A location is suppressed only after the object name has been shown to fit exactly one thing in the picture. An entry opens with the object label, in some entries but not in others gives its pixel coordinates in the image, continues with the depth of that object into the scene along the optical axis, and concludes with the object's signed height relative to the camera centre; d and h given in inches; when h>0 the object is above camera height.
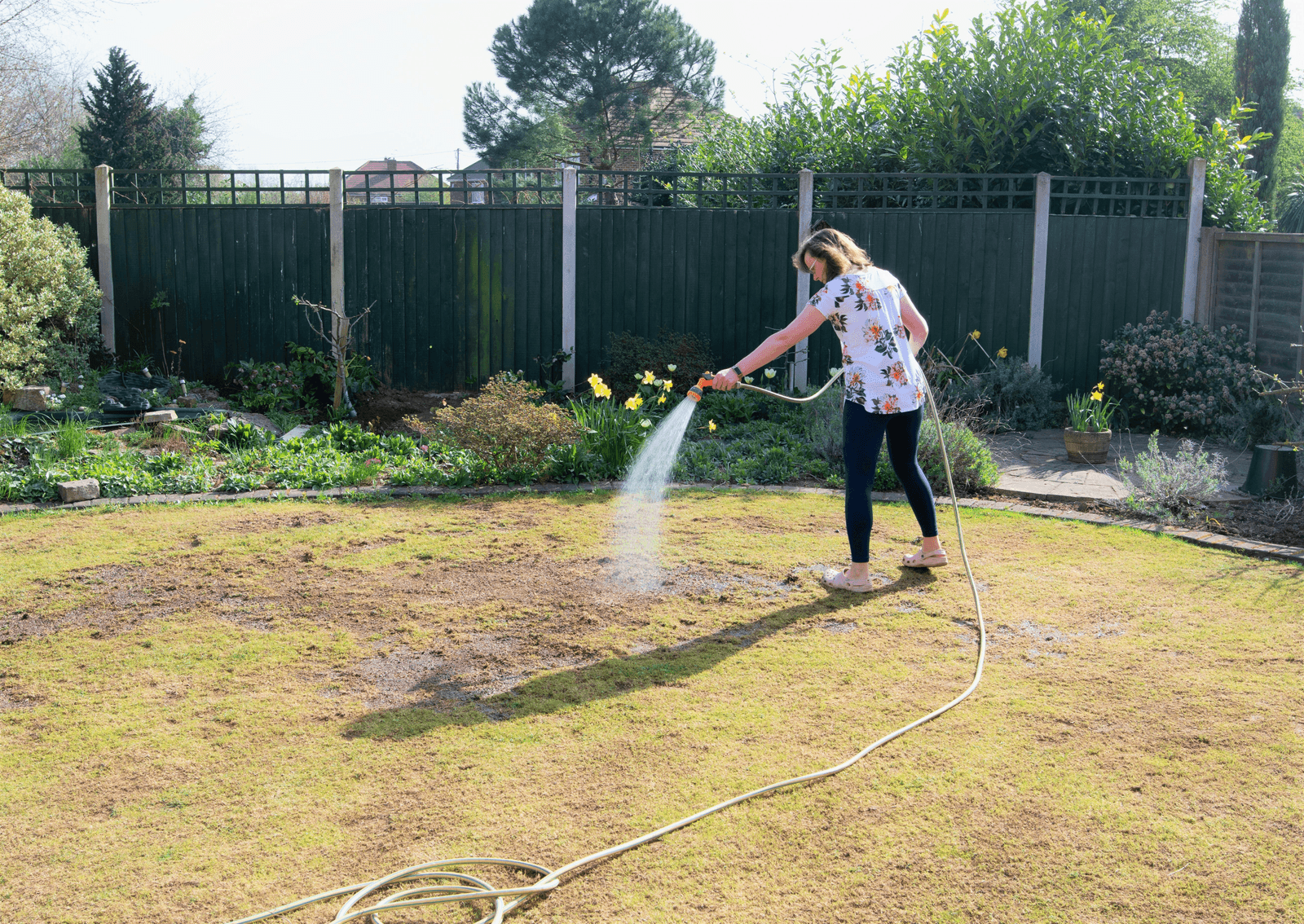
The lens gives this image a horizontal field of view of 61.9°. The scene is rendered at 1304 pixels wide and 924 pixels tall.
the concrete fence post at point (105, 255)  414.0 +14.7
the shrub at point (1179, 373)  358.0 -19.5
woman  179.6 -7.5
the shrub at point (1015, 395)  380.2 -29.1
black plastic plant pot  259.8 -36.8
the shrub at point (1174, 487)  250.2 -39.4
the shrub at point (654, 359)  385.7 -19.0
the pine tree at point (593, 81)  1237.7 +256.8
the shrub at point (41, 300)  358.9 -2.5
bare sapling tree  374.9 -11.3
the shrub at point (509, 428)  277.1 -32.0
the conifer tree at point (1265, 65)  961.5 +222.4
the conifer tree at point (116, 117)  824.3 +134.2
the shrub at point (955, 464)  275.3 -38.6
